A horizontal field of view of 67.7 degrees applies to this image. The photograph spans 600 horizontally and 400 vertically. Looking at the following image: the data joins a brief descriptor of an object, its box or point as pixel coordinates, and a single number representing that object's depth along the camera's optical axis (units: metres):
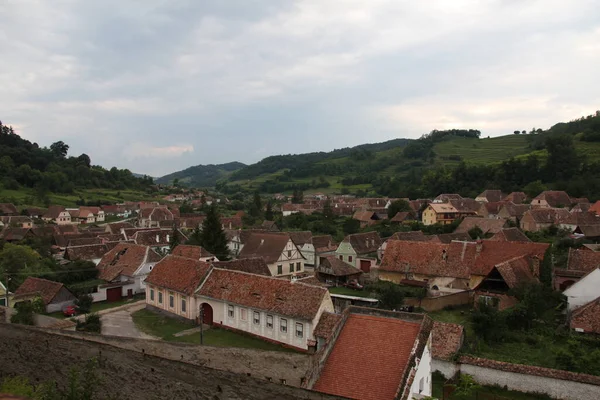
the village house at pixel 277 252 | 45.56
